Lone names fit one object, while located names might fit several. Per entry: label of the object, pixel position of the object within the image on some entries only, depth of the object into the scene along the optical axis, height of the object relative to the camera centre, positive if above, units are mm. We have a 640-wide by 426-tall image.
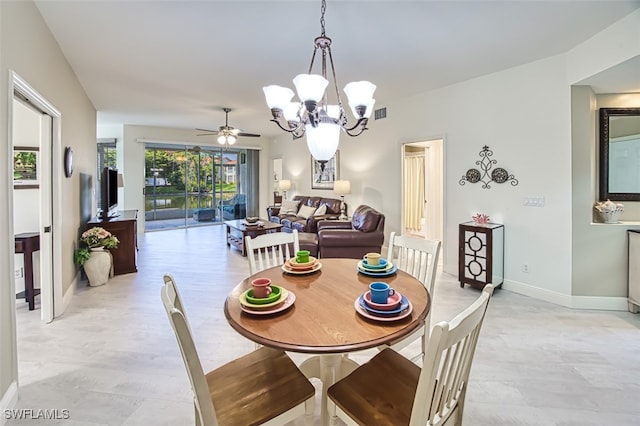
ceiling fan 5793 +1359
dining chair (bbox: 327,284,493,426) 995 -789
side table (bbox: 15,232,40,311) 3260 -472
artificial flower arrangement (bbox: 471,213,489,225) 4098 -175
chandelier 1916 +679
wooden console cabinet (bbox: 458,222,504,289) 3834 -614
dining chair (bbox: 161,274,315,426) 1074 -815
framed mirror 3482 +558
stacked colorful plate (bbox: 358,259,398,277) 1998 -407
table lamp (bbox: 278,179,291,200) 8523 +592
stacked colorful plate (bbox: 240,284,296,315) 1459 -460
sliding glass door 8570 +632
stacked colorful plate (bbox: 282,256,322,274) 2062 -402
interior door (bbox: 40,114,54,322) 3059 -174
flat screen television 4762 +267
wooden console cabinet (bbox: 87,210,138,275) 4586 -545
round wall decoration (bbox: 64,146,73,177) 3520 +534
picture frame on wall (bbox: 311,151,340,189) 7003 +763
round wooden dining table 1237 -507
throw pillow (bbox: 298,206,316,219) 7055 -102
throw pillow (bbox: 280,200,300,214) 7828 -7
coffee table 5723 -435
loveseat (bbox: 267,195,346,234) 6500 -132
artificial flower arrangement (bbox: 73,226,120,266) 4008 -452
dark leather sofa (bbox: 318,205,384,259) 4938 -514
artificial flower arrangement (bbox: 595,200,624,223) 3361 -65
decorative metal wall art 4005 +432
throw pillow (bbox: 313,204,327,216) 6715 -96
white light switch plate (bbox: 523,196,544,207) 3700 +52
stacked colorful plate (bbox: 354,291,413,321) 1394 -470
